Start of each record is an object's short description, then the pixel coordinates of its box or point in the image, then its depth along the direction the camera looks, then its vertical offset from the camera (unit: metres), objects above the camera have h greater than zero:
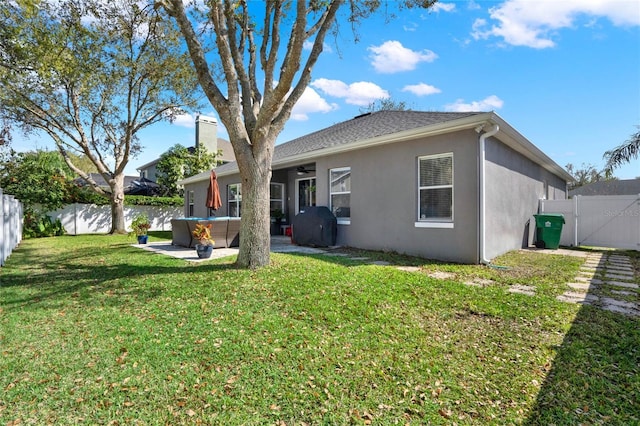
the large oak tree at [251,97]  5.76 +2.20
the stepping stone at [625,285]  5.10 -1.22
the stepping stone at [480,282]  5.14 -1.17
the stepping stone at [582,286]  5.00 -1.20
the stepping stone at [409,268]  6.20 -1.12
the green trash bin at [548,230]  9.38 -0.56
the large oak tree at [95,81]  8.28 +5.15
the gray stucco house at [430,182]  6.86 +0.78
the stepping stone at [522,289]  4.77 -1.20
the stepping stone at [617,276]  5.72 -1.21
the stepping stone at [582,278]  5.53 -1.19
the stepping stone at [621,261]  7.33 -1.20
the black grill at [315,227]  9.30 -0.42
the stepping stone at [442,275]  5.64 -1.15
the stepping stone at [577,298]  4.33 -1.22
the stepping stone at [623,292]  4.71 -1.23
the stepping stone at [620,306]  3.95 -1.24
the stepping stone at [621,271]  6.16 -1.21
